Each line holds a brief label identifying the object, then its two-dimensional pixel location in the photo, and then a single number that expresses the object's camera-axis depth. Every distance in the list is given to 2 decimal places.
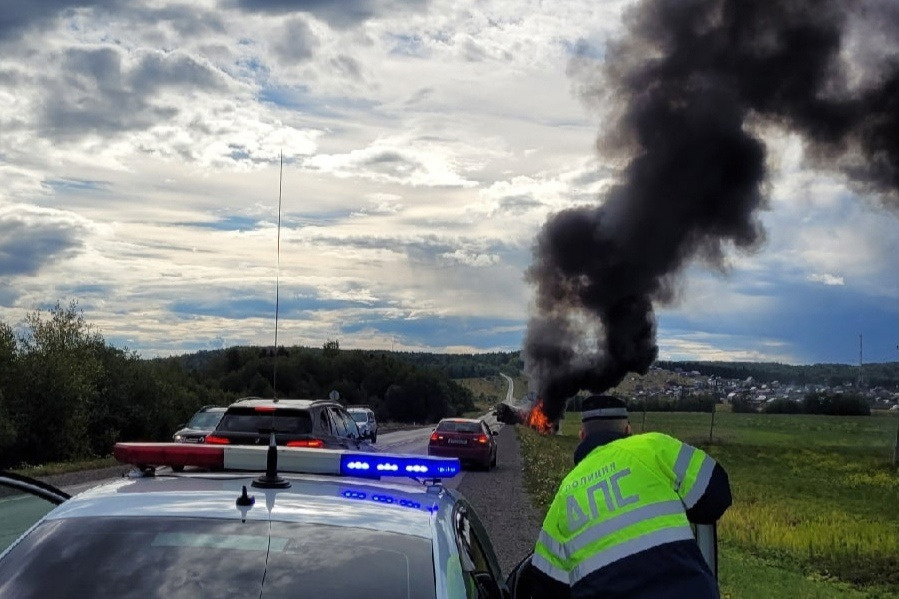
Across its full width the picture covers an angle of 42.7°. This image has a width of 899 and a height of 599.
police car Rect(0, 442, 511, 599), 3.21
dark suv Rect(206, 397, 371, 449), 14.45
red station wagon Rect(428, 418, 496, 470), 32.06
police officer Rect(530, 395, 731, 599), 3.93
